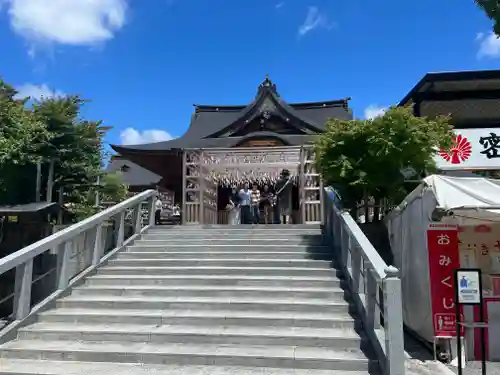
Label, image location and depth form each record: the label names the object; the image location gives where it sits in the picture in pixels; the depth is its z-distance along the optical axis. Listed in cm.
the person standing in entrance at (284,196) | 1116
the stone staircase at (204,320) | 476
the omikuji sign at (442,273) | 555
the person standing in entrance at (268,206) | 1271
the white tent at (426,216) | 539
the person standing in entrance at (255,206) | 1206
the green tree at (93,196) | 1092
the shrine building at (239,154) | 1248
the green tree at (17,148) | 966
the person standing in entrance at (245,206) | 1177
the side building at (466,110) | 1094
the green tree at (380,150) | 739
